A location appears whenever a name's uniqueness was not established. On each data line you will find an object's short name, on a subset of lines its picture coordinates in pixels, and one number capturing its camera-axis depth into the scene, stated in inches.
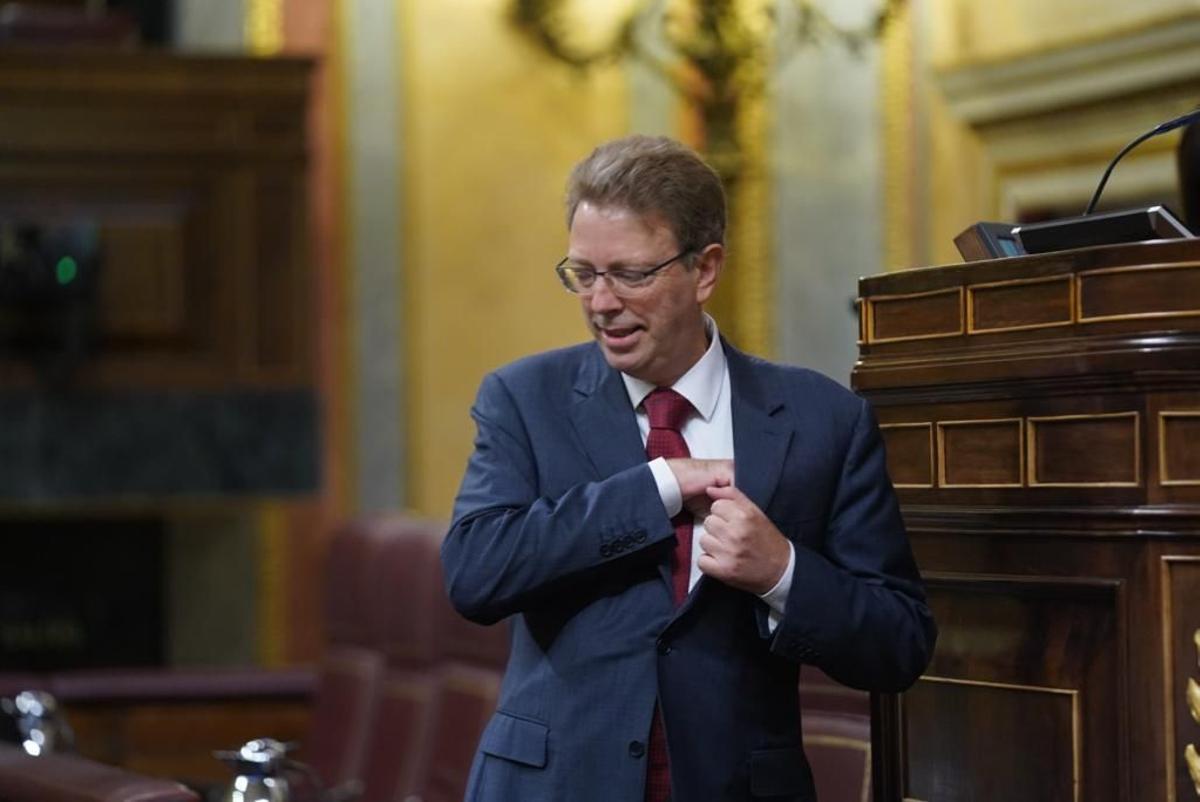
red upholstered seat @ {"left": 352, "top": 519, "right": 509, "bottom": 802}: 402.3
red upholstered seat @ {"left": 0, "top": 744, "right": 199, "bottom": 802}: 251.4
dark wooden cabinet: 515.8
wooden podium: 197.0
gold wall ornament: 545.3
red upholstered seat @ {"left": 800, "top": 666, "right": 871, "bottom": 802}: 281.9
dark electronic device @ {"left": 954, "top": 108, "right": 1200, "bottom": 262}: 207.0
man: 200.4
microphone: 206.4
